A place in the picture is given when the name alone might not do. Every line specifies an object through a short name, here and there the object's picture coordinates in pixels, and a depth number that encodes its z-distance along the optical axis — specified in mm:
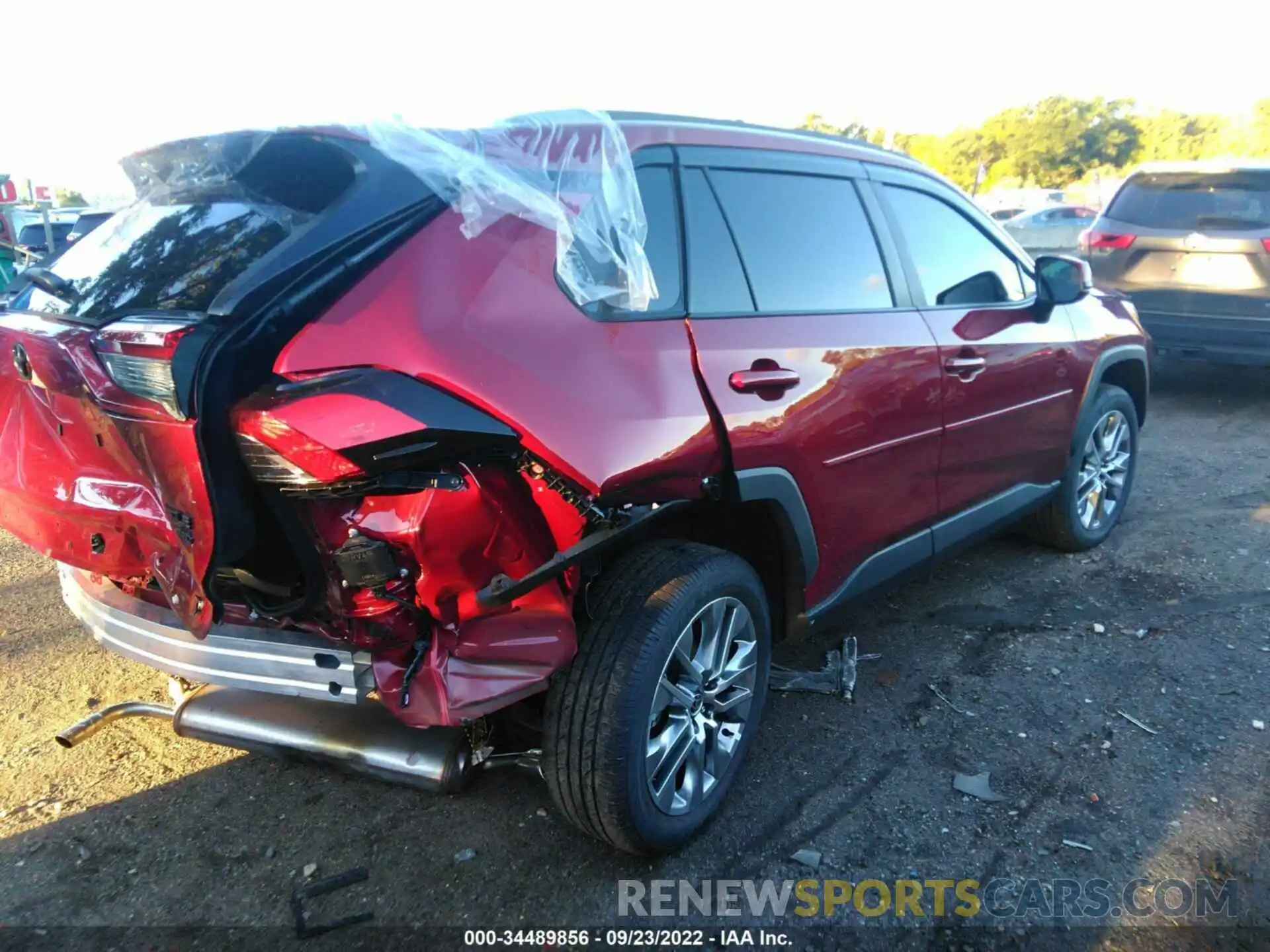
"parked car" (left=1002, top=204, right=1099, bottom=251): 21125
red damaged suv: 1904
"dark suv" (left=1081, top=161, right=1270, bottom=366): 6812
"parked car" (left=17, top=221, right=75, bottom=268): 11945
